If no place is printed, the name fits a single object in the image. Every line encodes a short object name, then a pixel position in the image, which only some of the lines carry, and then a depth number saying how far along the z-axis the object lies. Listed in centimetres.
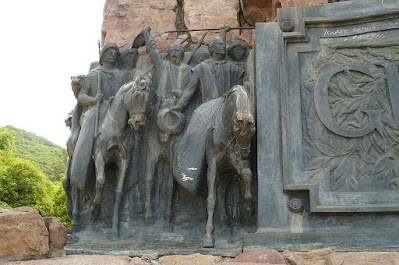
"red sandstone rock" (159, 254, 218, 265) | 537
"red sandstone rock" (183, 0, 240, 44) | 807
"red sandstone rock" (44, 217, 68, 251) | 591
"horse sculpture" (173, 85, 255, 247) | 573
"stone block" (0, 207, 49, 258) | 554
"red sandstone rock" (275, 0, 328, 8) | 754
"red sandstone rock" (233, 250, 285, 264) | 513
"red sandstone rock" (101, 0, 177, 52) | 816
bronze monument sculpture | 614
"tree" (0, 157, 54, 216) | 1891
